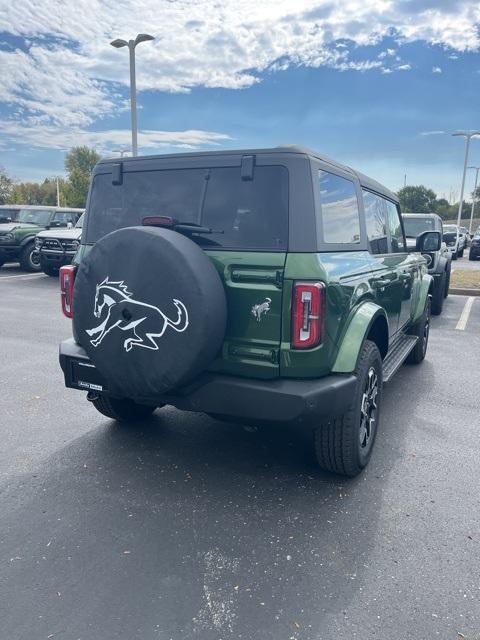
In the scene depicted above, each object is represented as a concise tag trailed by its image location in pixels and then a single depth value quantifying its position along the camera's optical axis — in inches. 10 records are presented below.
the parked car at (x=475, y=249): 868.6
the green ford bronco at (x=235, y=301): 104.8
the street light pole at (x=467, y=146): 1354.5
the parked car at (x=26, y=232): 569.9
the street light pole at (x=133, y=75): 604.4
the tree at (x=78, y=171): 2530.8
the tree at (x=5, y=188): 2539.4
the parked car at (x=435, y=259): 354.0
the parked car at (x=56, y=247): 508.1
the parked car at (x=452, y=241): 433.2
